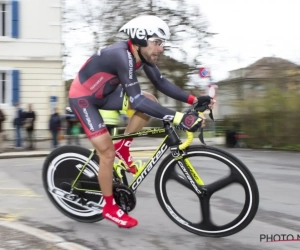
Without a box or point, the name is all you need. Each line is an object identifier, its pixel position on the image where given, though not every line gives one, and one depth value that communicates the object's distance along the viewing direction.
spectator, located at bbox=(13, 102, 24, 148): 19.73
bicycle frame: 4.80
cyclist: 4.61
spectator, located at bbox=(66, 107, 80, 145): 19.03
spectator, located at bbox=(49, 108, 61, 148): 19.53
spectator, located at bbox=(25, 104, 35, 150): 19.64
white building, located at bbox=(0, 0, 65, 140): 25.11
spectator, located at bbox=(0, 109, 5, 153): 18.00
